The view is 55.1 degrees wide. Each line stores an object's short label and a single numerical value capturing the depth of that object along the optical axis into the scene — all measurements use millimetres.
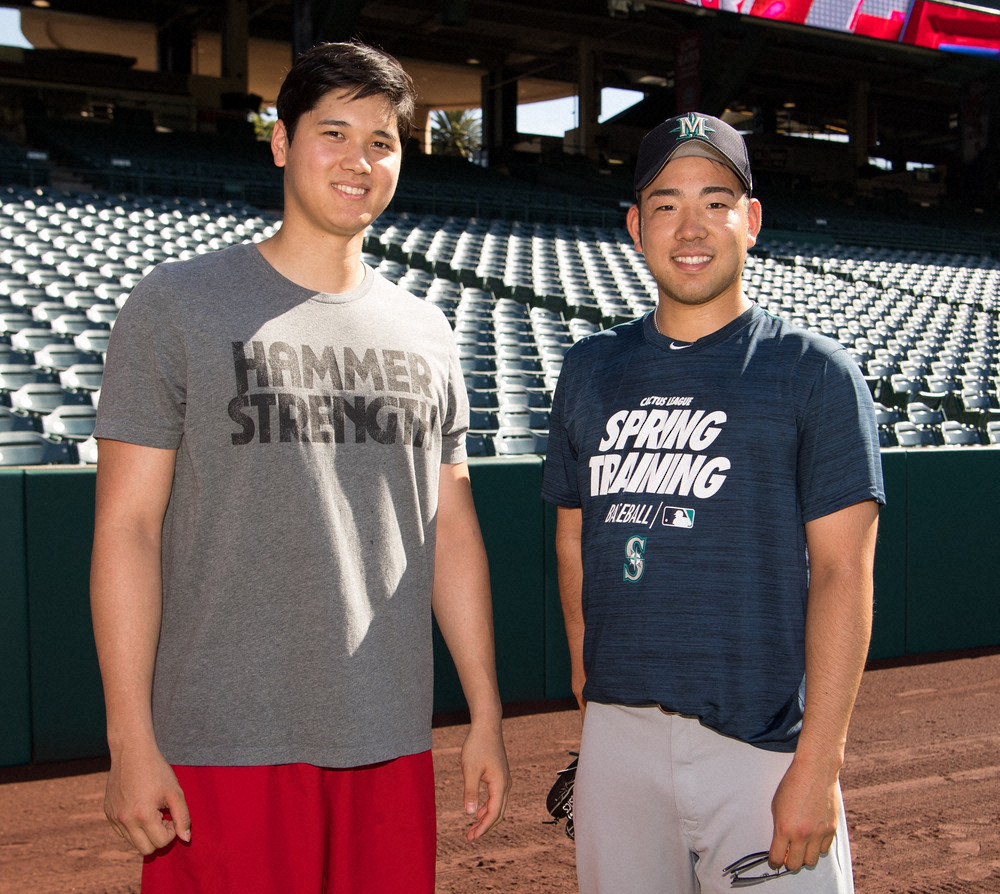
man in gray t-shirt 1541
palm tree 39656
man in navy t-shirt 1574
